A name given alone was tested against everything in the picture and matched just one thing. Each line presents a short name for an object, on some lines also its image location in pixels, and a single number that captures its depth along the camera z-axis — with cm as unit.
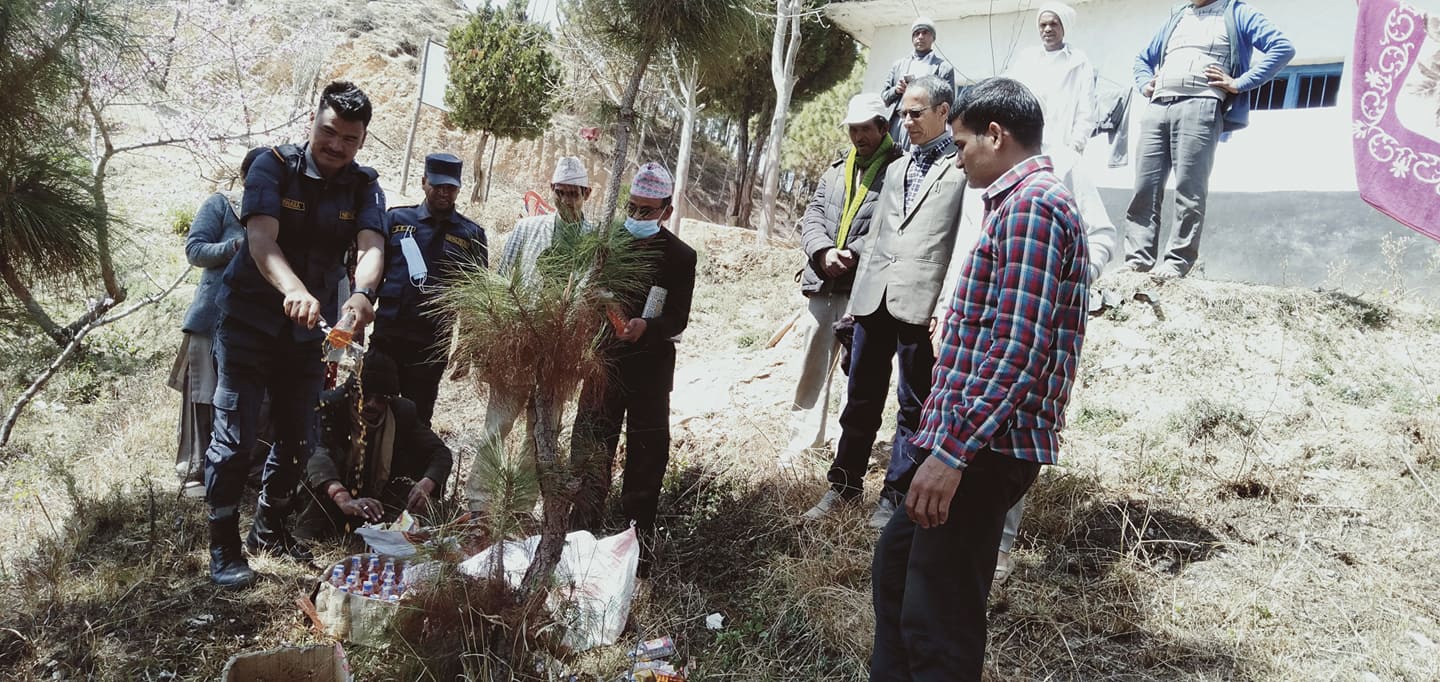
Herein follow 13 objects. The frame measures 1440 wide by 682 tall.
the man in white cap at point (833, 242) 401
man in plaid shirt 199
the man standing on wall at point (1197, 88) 504
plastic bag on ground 259
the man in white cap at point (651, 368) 357
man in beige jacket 347
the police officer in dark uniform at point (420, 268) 415
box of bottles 260
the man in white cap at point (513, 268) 251
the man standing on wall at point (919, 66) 574
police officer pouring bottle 312
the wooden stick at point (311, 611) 286
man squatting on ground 370
